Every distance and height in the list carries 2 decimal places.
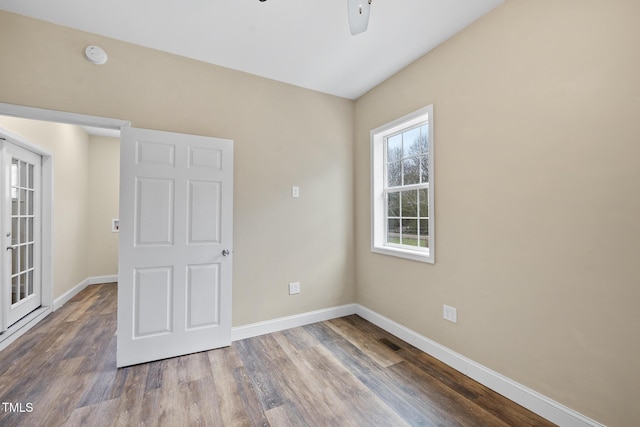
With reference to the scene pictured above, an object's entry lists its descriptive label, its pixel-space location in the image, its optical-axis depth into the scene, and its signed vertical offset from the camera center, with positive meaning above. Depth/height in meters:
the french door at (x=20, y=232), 2.70 -0.19
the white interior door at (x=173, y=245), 2.28 -0.26
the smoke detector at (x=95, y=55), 2.21 +1.30
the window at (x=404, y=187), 2.61 +0.30
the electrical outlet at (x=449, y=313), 2.26 -0.82
